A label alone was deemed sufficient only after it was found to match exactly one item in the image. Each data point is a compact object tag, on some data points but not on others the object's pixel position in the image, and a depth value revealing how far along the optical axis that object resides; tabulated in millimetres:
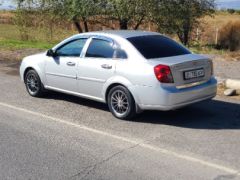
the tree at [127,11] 18344
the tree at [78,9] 19281
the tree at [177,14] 19375
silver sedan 7086
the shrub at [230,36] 28375
